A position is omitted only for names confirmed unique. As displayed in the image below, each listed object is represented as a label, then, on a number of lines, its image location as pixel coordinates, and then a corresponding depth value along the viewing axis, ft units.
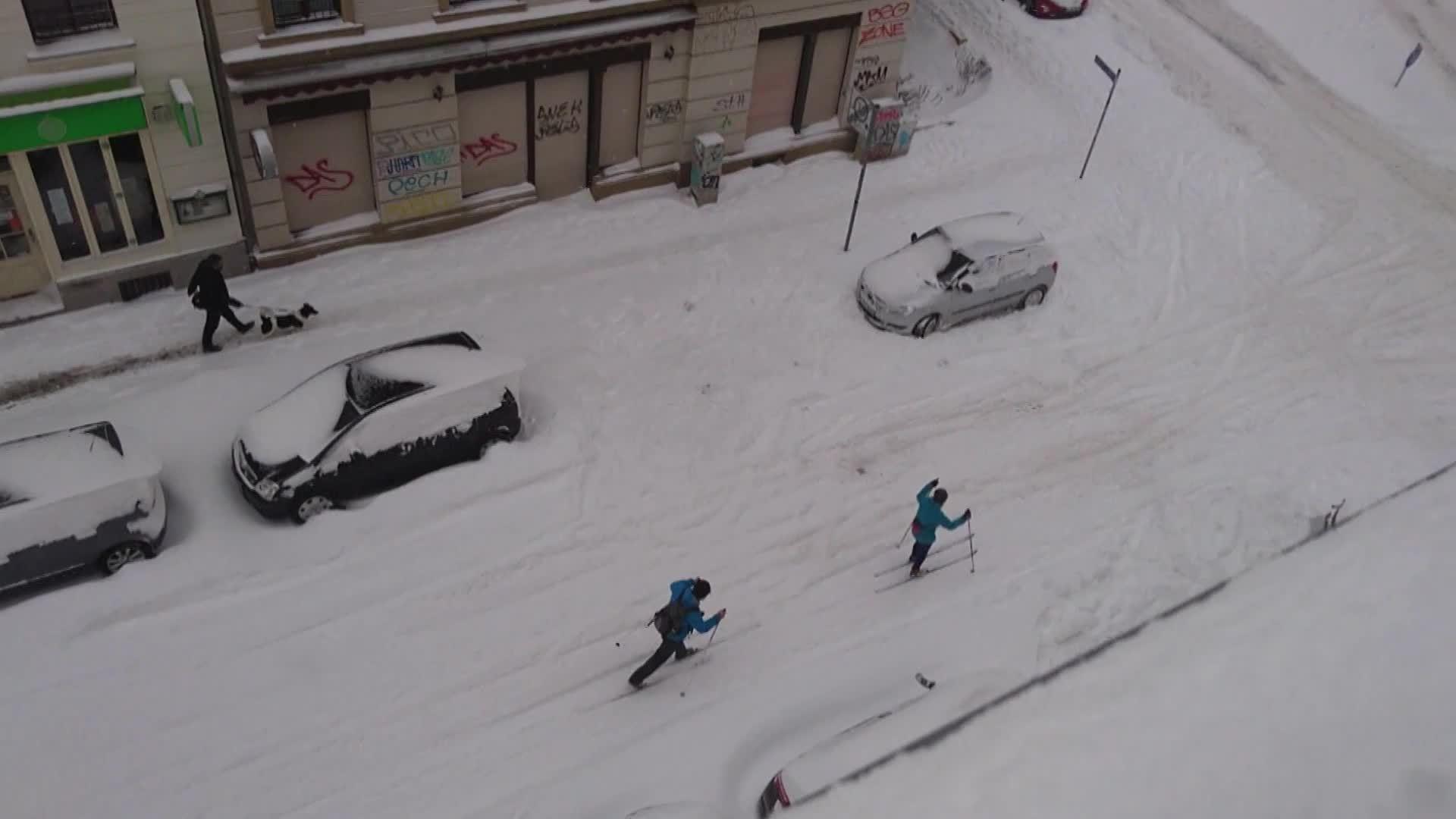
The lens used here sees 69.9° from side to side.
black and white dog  51.94
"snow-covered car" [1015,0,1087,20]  88.48
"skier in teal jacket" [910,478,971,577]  43.14
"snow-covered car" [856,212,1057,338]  57.38
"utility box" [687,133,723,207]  63.36
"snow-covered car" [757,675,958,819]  34.17
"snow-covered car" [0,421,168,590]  39.27
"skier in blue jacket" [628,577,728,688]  37.78
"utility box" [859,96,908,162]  67.82
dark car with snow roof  43.65
